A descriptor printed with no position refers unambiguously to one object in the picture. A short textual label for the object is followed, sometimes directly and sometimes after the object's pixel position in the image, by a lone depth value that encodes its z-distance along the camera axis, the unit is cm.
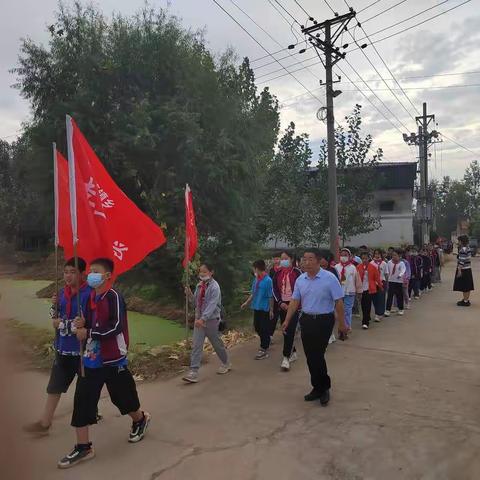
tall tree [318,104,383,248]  1784
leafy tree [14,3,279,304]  1288
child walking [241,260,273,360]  777
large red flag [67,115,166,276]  437
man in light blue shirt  547
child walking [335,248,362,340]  961
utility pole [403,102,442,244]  3017
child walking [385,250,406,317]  1175
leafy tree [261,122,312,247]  1747
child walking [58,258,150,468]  416
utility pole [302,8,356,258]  1360
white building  3541
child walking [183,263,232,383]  654
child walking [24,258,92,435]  449
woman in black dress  1266
